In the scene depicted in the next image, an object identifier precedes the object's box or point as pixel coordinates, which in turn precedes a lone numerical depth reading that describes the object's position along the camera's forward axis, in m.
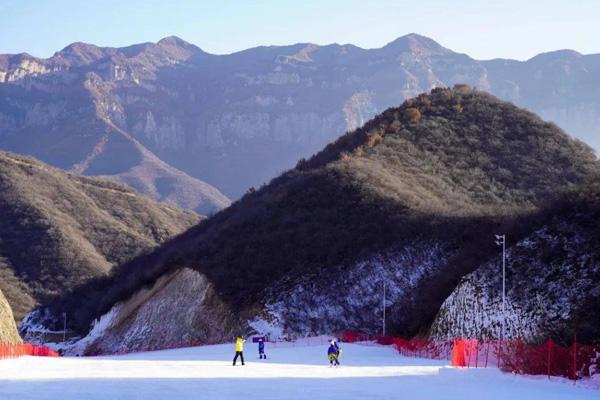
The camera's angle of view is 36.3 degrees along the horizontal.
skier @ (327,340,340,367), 38.66
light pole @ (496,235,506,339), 48.24
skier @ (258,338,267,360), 44.12
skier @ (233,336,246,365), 38.62
